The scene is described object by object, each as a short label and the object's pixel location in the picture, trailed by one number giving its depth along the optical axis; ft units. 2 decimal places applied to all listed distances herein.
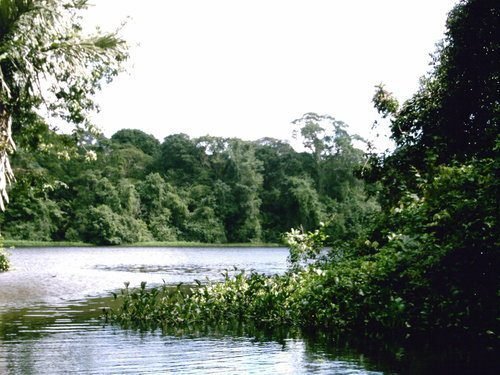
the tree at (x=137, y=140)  332.19
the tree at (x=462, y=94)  59.31
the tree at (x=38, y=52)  44.80
